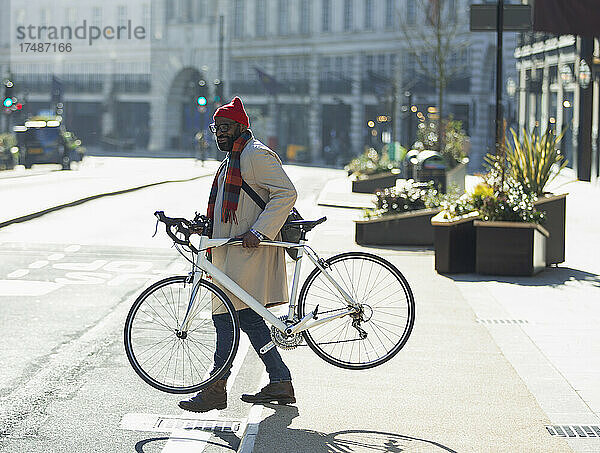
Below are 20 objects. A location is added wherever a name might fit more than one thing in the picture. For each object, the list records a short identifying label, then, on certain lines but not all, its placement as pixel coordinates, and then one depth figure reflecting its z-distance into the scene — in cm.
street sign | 1609
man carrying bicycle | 637
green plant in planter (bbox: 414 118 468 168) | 3266
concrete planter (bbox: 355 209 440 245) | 1672
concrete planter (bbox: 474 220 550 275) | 1279
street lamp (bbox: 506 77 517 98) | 5019
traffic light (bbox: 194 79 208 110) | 5512
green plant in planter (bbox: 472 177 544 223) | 1313
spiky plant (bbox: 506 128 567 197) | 1477
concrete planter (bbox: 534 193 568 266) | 1368
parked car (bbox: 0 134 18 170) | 4847
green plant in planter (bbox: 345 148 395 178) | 3509
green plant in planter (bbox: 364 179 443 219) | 1717
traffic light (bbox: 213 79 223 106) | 6400
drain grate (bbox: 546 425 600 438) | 589
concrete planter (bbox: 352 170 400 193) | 3291
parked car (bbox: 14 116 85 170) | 5281
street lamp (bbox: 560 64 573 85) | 4072
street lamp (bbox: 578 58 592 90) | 3650
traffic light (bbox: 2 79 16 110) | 4947
